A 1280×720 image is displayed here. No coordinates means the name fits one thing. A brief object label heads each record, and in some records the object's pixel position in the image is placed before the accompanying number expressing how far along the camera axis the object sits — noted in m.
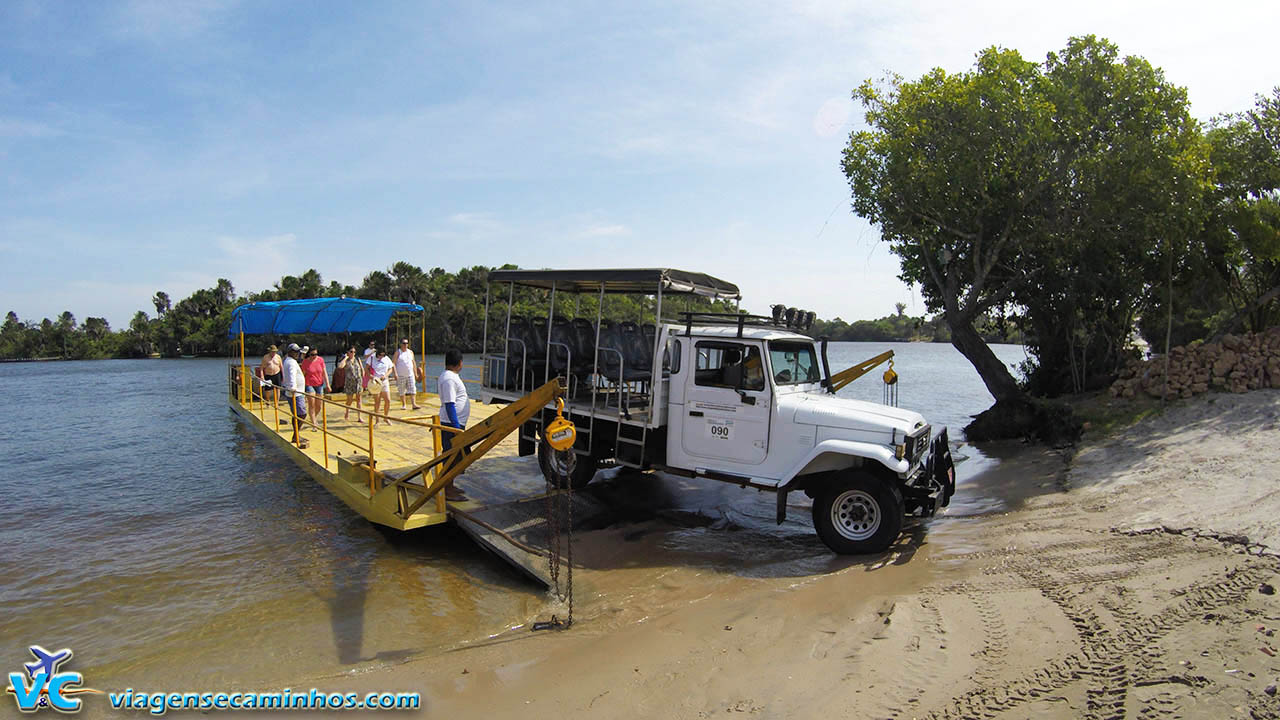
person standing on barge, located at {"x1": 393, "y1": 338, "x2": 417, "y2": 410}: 14.67
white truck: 6.96
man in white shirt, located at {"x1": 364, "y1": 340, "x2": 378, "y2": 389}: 14.61
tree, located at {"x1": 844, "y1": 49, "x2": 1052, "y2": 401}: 13.05
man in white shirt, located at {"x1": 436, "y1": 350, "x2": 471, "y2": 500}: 7.93
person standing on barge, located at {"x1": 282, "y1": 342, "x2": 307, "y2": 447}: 12.89
